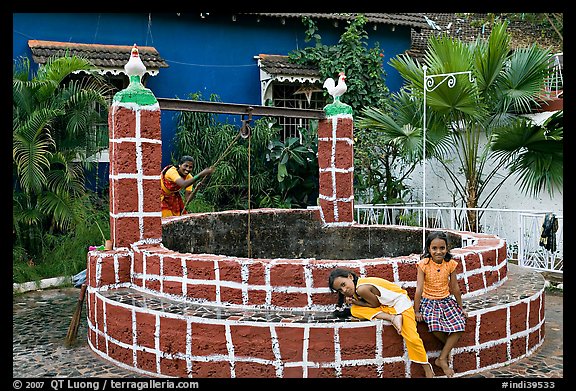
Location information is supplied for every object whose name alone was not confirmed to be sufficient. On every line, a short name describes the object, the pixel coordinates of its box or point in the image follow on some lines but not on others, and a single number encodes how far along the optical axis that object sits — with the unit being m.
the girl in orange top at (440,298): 5.08
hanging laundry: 9.17
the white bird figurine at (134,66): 6.27
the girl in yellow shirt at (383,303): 4.99
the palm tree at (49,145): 9.67
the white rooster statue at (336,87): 8.52
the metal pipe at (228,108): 6.60
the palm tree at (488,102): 9.75
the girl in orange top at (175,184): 7.89
